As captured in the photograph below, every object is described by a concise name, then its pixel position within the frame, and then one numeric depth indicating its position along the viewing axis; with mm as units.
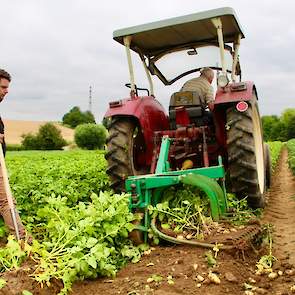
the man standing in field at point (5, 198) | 4402
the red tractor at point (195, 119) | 5480
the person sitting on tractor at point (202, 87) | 6367
